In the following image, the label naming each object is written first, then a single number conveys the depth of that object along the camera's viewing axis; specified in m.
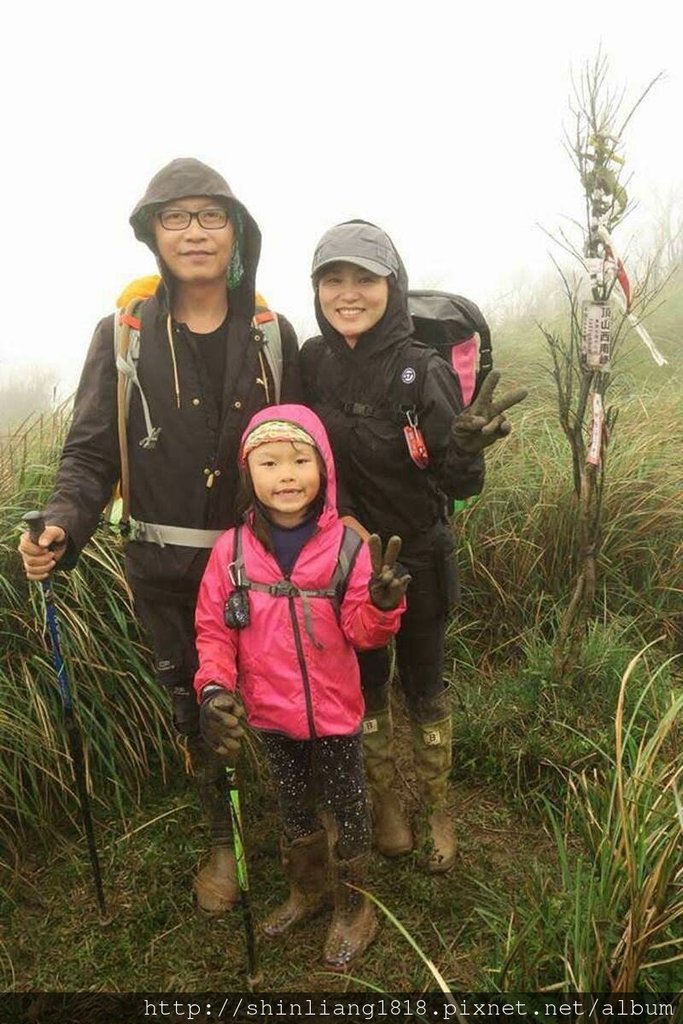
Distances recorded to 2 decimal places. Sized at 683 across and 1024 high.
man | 2.52
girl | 2.39
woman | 2.51
